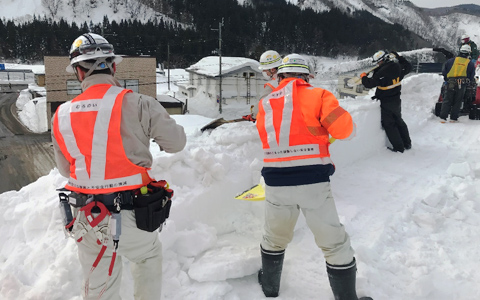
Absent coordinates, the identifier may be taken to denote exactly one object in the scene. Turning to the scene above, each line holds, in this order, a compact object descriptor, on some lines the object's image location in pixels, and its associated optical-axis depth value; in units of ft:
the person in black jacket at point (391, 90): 18.25
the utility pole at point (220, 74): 106.25
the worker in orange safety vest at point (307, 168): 8.07
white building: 113.70
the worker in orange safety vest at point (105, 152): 6.57
